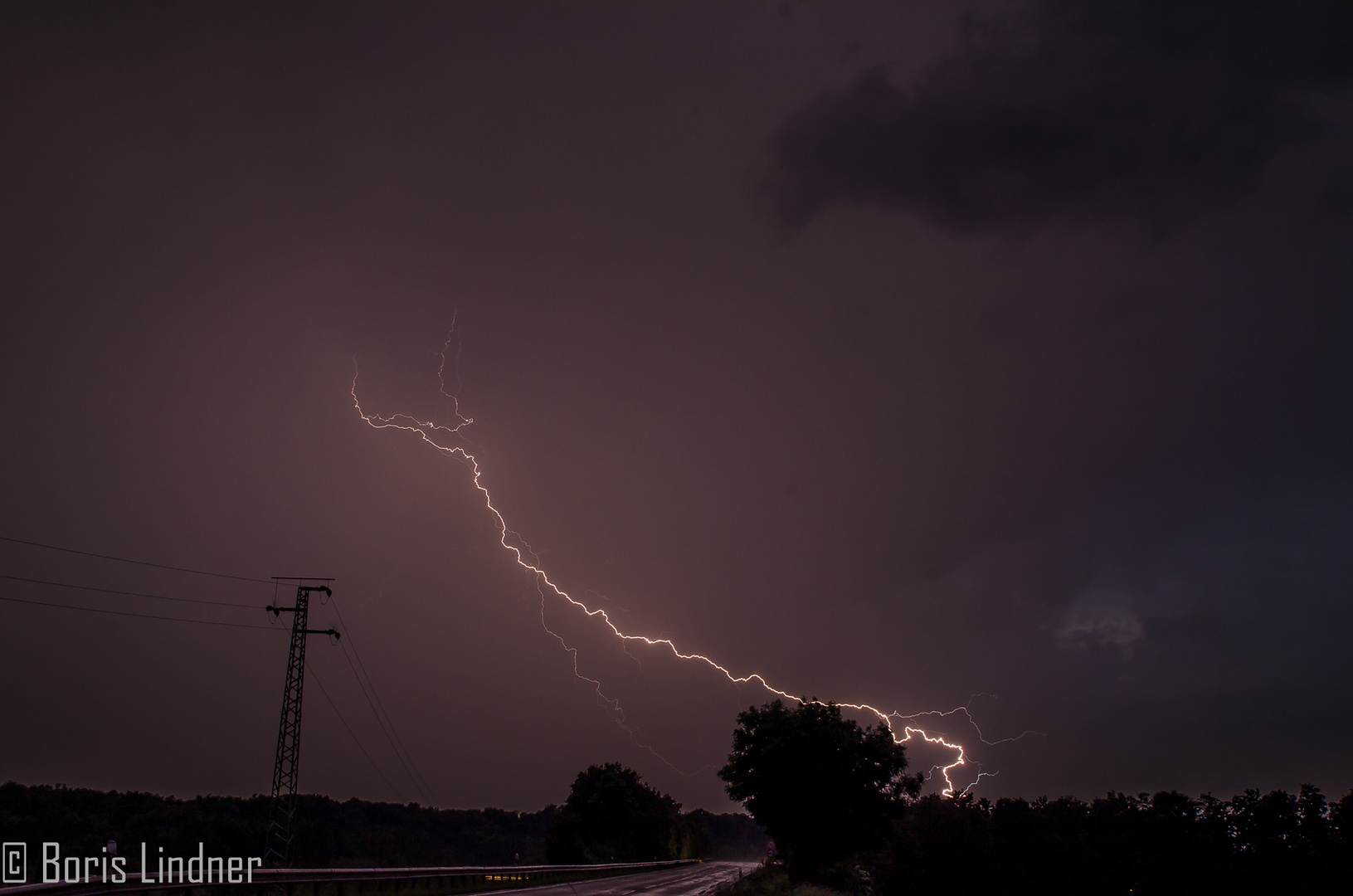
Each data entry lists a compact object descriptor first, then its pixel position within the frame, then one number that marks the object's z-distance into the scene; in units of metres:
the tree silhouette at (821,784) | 36.91
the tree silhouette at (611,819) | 86.56
